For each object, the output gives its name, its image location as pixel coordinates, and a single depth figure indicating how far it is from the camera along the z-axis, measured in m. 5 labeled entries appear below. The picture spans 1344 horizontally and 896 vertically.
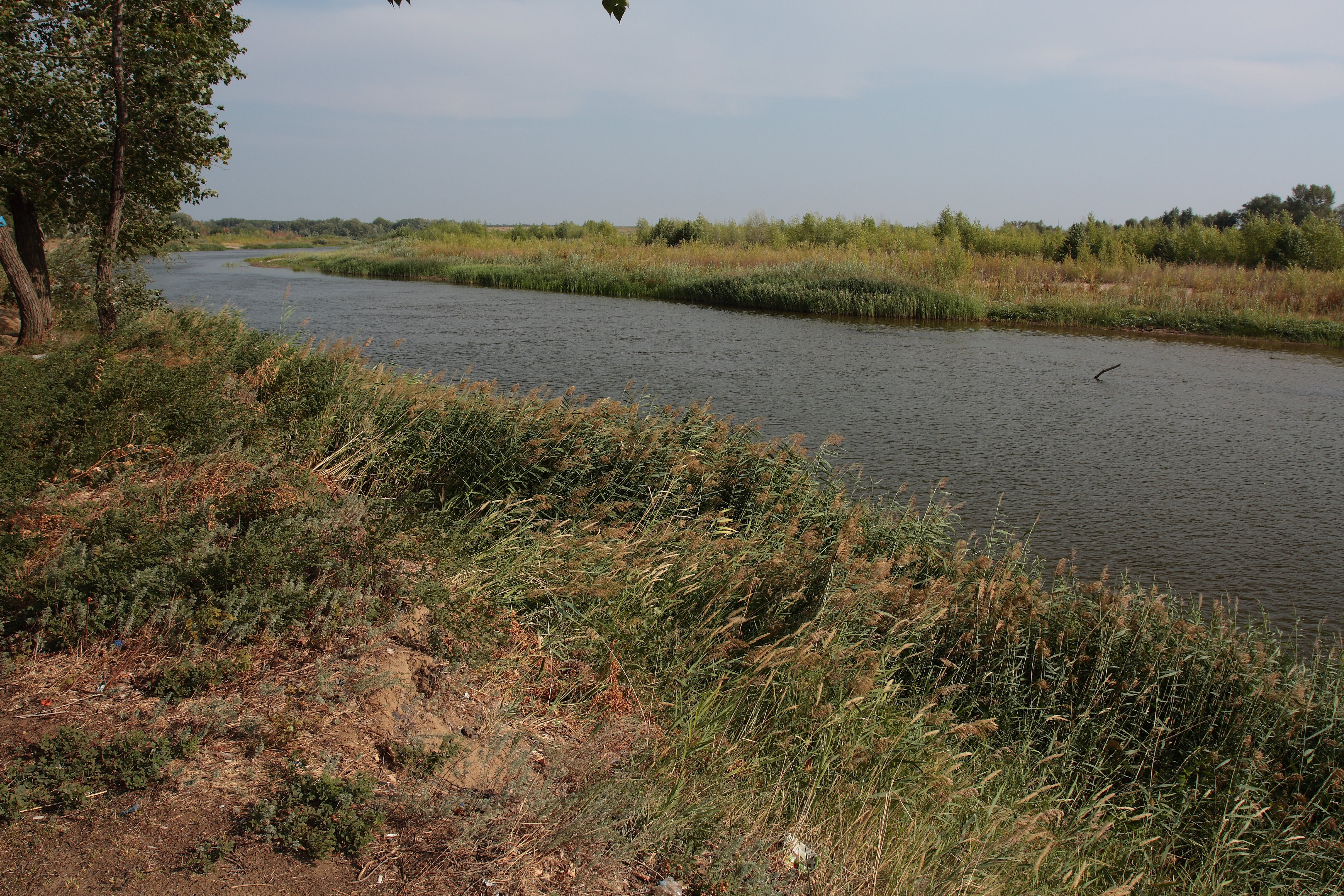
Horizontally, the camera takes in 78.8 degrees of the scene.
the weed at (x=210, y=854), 2.20
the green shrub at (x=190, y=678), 2.88
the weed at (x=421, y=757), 2.69
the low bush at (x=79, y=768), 2.33
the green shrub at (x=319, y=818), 2.30
